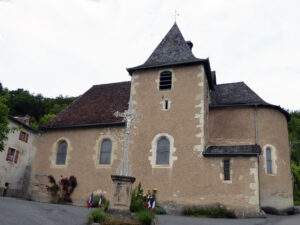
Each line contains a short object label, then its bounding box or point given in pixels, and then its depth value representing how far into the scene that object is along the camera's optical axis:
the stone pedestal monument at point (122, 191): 12.88
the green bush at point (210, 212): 17.56
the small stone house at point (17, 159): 24.45
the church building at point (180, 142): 18.77
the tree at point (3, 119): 17.25
